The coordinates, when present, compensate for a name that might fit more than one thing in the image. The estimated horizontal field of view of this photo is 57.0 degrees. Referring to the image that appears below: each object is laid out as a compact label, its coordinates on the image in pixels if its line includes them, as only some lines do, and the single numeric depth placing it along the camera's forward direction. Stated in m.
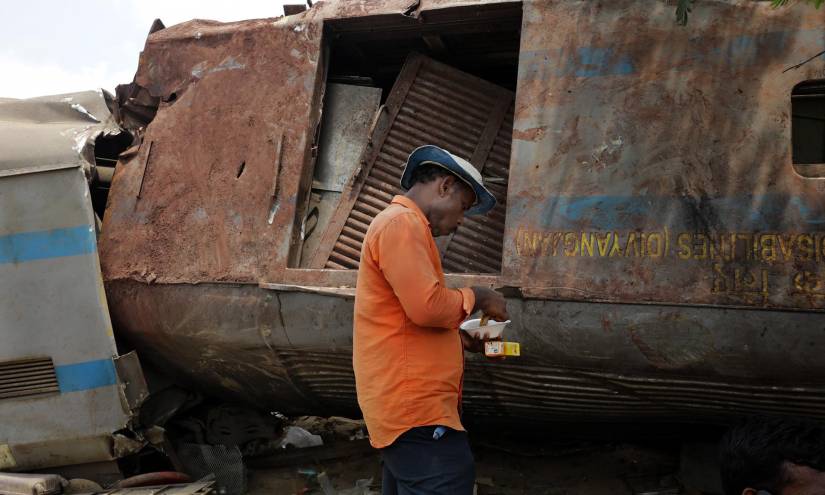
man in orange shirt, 2.16
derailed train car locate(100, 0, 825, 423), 2.91
